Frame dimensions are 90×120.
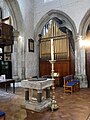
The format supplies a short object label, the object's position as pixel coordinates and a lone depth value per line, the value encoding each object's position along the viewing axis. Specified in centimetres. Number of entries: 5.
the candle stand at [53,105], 267
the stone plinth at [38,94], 266
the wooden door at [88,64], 534
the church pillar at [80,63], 511
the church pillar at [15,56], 551
